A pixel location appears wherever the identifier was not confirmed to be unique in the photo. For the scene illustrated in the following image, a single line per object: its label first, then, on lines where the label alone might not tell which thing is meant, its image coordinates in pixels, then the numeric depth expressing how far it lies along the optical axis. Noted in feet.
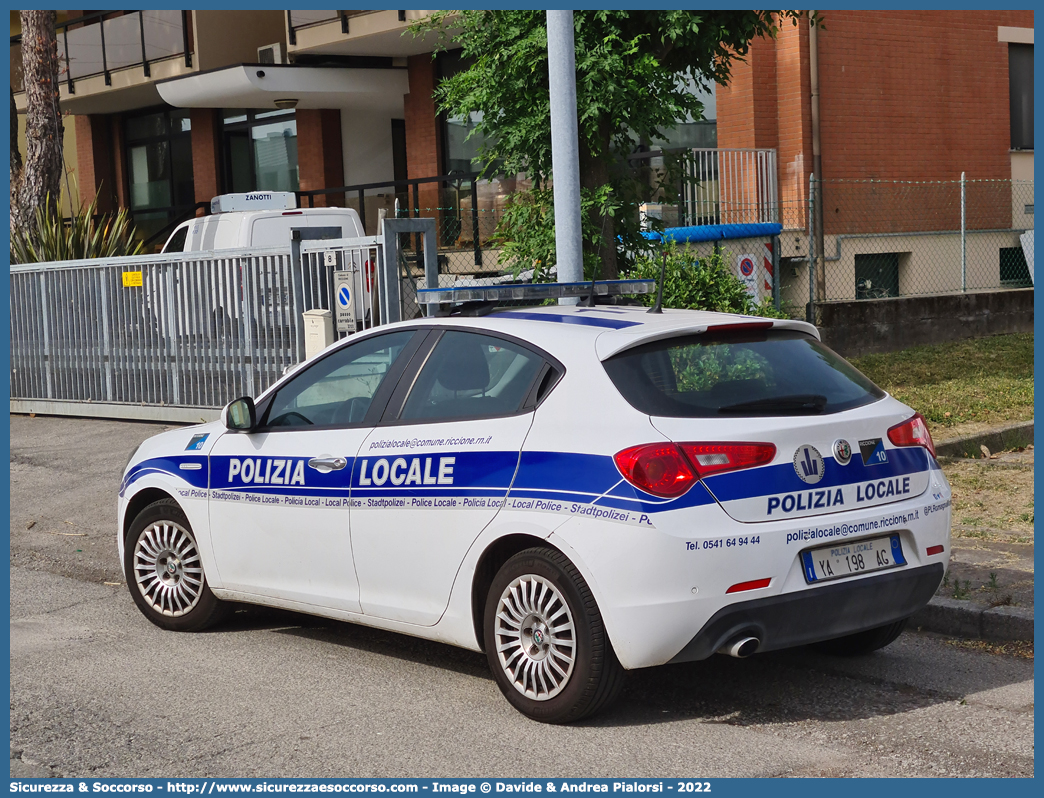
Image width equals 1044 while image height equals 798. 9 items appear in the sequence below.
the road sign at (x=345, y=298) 37.73
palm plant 54.60
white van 50.11
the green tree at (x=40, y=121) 58.34
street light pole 25.63
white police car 14.70
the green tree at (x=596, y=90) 33.22
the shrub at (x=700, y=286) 31.63
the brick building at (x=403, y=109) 58.44
